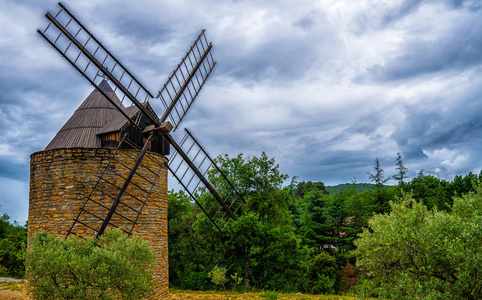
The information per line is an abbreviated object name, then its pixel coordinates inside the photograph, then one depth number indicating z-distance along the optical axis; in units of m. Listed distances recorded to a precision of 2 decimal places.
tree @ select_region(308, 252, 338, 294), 27.83
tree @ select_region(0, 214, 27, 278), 27.40
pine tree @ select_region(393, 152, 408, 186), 48.28
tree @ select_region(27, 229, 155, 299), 7.97
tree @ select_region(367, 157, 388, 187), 51.68
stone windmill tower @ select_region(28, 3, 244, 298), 11.69
